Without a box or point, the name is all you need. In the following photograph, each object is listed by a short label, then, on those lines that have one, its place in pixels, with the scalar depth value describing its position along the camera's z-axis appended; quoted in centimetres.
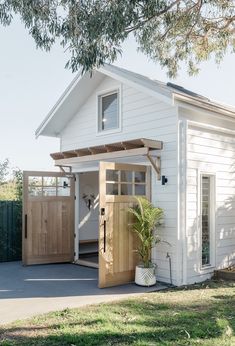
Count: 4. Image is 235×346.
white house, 789
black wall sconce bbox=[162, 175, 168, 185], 815
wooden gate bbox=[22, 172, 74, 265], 1000
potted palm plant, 770
